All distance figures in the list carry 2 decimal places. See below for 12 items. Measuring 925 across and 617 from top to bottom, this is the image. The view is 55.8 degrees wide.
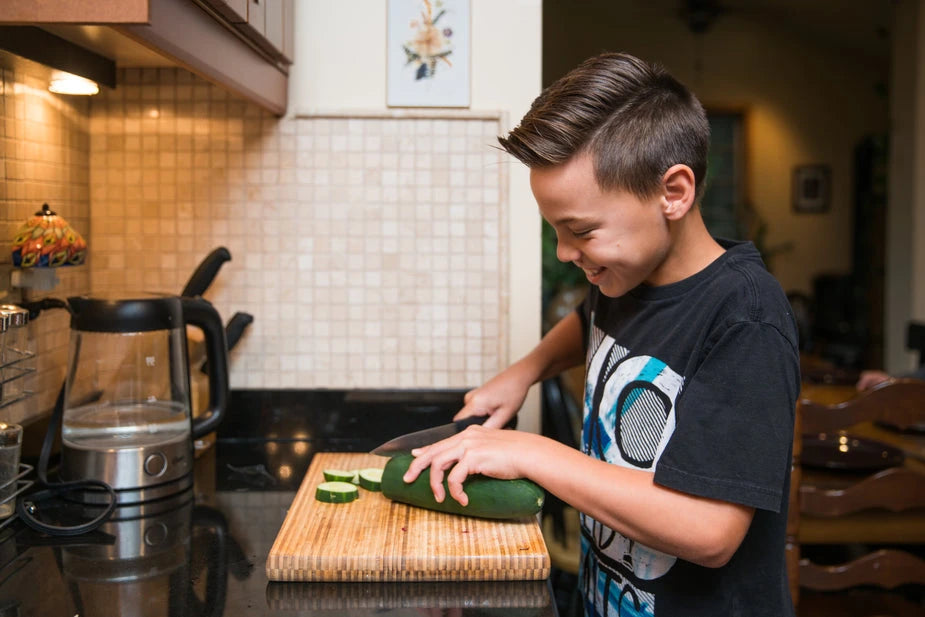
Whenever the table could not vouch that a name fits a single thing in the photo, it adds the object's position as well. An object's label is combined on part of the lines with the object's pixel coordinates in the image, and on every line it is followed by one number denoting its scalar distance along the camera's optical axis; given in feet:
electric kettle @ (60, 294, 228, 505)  3.89
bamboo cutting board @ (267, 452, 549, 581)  3.01
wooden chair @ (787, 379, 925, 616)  5.90
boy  2.81
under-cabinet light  4.22
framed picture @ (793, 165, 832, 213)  24.02
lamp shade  3.92
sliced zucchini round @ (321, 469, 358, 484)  3.83
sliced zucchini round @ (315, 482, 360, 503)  3.58
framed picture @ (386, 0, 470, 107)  4.96
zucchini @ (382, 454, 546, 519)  3.22
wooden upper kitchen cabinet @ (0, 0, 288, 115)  2.74
